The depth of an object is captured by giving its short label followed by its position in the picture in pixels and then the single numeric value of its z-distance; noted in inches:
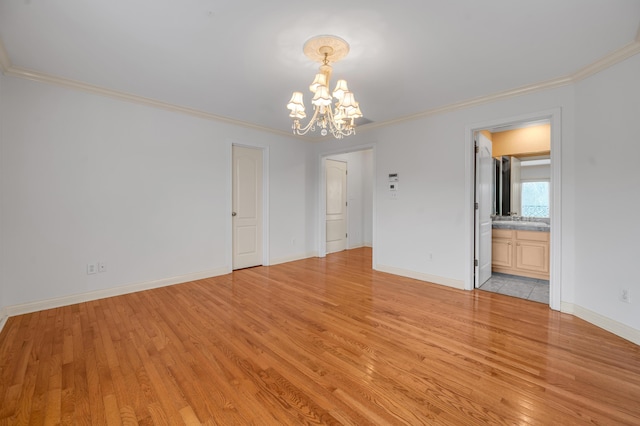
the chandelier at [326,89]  92.3
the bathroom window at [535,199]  186.4
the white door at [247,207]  189.5
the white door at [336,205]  253.1
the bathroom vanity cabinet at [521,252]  165.5
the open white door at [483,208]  150.9
